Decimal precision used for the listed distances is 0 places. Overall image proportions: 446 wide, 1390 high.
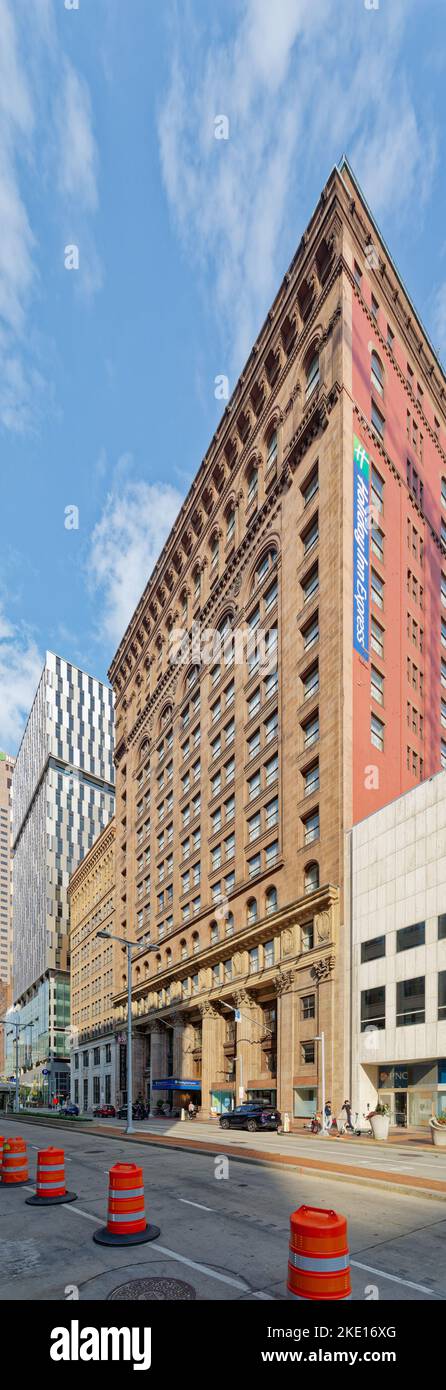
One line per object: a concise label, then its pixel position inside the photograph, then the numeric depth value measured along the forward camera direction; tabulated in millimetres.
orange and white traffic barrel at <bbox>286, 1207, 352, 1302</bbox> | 6848
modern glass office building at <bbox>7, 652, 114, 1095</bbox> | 125750
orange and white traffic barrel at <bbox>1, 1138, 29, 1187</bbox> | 16625
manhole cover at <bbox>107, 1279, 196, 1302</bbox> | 8352
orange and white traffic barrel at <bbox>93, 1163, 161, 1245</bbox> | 11047
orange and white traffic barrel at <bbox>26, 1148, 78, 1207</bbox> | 14312
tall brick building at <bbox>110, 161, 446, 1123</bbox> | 41219
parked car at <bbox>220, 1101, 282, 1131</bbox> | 36719
